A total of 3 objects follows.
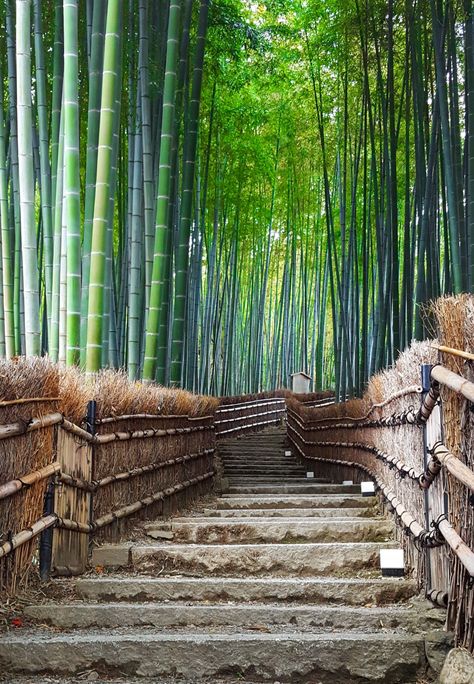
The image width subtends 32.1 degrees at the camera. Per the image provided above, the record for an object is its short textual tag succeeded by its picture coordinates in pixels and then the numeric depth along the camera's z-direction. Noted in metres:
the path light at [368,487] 4.39
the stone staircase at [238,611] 2.21
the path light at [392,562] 2.92
